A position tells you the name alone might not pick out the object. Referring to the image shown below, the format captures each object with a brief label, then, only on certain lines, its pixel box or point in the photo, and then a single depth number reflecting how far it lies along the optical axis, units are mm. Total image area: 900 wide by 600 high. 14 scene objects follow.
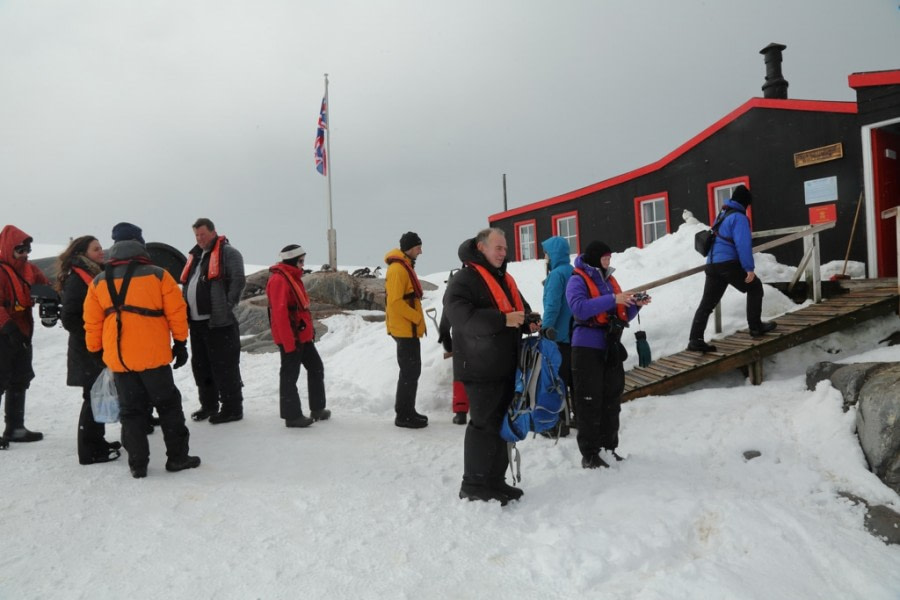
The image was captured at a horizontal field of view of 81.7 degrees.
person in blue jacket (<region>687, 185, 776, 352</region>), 6082
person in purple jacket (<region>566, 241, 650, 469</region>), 4059
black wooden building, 9195
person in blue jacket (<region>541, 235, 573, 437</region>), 5141
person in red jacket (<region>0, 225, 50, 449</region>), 4770
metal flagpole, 19406
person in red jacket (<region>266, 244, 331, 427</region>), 5145
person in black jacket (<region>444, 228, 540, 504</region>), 3365
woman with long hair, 4219
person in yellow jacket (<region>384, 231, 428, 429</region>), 5391
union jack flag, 20016
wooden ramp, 5977
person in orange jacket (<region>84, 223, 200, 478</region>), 3812
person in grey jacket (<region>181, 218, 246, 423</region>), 5336
